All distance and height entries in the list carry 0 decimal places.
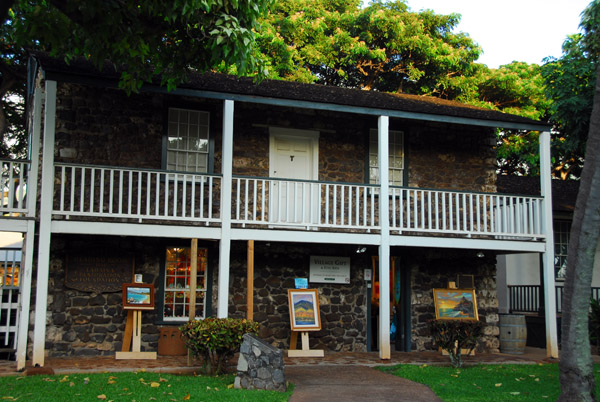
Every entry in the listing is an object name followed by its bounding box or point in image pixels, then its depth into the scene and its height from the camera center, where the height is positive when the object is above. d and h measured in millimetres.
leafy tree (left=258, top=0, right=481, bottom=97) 23078 +8134
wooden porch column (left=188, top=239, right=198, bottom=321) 11073 -68
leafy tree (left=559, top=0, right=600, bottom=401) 7773 -99
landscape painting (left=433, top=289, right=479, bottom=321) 13891 -634
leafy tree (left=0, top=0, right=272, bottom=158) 8250 +3191
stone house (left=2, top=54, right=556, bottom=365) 11516 +1197
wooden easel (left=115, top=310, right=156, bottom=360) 11805 -1198
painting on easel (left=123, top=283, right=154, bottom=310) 11867 -468
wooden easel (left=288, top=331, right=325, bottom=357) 12680 -1517
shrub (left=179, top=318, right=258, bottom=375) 9883 -1015
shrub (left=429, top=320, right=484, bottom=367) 11289 -998
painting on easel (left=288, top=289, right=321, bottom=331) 12773 -723
